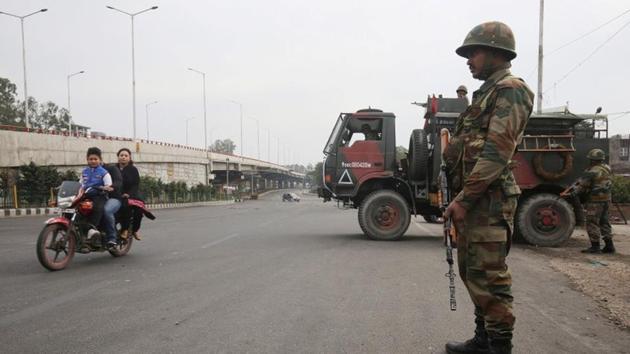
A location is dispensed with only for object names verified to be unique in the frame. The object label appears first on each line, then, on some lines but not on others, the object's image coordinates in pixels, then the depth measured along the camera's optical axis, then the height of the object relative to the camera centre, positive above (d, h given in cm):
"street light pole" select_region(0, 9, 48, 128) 3119 +811
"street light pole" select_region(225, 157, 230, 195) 6227 +69
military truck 867 -2
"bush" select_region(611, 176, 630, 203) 1485 -88
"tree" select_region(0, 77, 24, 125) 6494 +989
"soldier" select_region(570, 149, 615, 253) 771 -56
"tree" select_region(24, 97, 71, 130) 7788 +959
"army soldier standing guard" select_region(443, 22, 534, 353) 284 -11
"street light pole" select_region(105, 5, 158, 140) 3741 +748
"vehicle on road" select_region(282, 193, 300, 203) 6352 -410
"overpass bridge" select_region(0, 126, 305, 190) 2494 +125
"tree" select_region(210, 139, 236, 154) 16312 +879
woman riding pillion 724 -25
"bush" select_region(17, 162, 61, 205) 2331 -55
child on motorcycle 647 -18
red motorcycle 605 -81
